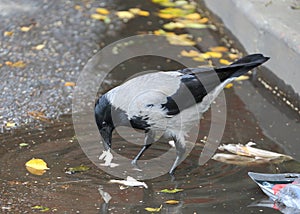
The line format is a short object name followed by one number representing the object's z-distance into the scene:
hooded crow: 10.13
